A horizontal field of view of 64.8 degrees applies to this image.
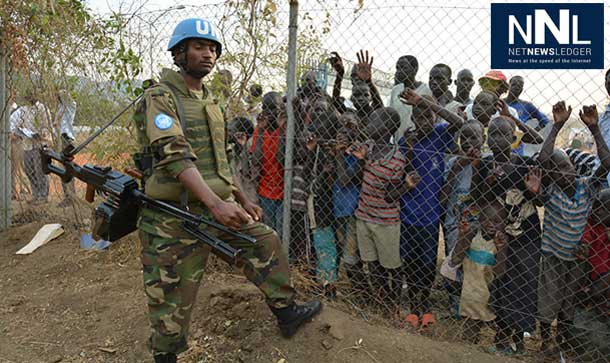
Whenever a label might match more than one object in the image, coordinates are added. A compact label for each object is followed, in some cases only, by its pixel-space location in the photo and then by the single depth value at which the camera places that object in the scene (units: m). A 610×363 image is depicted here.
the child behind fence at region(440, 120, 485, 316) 2.86
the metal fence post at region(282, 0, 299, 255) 3.10
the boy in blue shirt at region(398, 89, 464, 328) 3.01
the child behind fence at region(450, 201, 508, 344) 2.74
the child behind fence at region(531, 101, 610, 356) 2.58
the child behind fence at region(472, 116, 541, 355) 2.72
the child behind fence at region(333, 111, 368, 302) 3.15
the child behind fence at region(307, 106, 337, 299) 3.27
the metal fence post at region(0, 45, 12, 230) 4.75
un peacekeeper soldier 2.21
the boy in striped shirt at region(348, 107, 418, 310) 3.02
